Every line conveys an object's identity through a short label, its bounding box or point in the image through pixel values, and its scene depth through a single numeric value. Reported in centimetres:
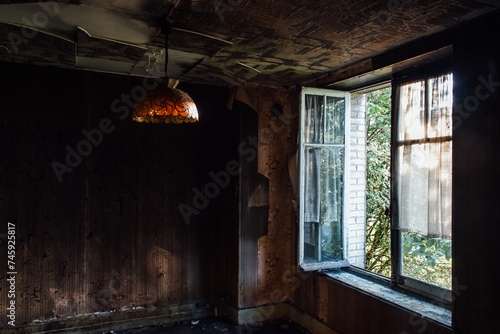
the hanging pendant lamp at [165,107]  232
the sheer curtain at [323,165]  374
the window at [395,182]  268
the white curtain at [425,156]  261
